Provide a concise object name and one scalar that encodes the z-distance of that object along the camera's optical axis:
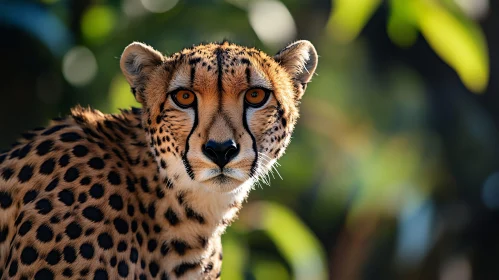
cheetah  7.87
